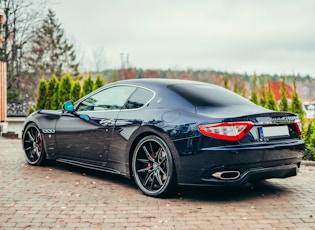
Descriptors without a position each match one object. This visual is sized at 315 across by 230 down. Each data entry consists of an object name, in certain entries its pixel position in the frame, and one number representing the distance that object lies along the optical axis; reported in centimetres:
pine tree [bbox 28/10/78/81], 4901
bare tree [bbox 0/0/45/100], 3303
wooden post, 1820
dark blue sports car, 537
